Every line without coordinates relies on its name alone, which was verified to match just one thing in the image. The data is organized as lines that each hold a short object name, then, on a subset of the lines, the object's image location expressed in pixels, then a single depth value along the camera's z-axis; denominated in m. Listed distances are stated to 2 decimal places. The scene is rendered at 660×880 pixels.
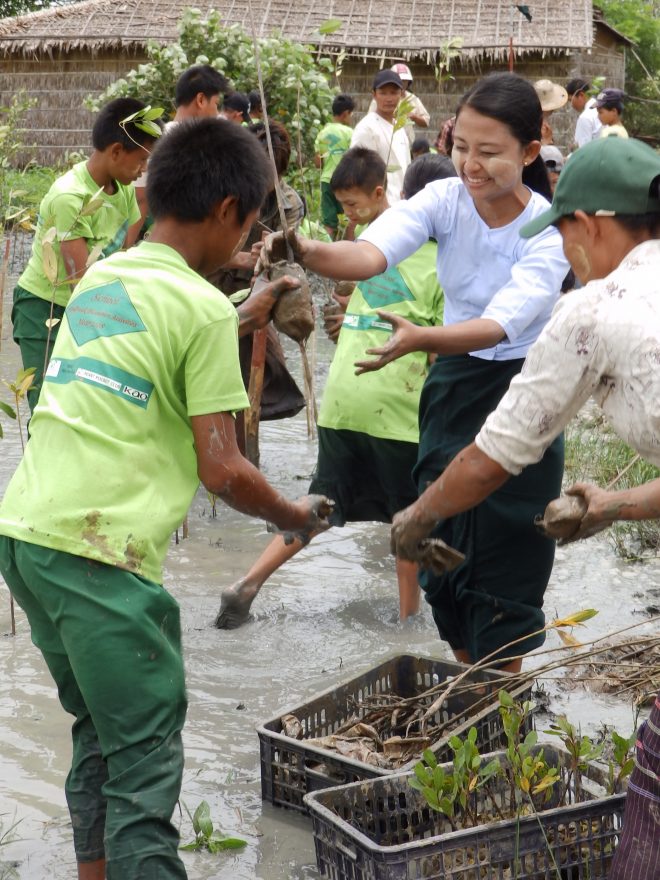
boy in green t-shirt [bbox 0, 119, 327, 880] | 2.33
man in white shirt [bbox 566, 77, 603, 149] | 12.18
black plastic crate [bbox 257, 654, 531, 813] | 3.04
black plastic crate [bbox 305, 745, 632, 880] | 2.40
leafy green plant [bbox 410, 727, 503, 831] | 2.48
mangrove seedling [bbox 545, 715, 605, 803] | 2.68
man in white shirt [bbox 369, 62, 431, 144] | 10.62
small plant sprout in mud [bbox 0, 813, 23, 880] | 2.85
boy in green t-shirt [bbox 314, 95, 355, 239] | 8.52
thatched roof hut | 16.39
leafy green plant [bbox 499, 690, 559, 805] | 2.48
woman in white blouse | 3.31
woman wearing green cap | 2.07
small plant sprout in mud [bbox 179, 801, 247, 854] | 2.96
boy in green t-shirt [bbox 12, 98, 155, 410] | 5.04
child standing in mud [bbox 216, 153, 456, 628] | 4.50
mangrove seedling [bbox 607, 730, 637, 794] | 2.62
